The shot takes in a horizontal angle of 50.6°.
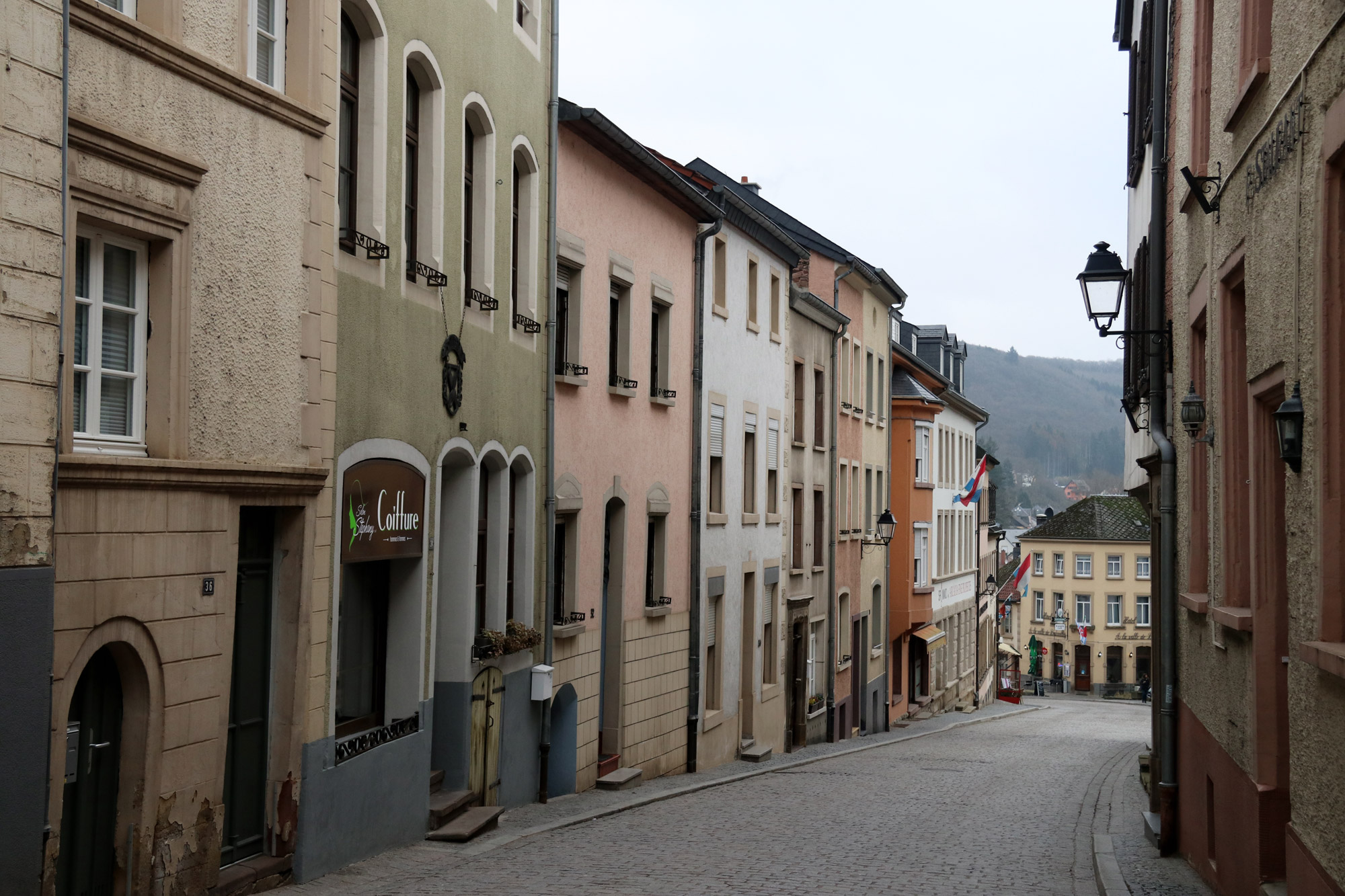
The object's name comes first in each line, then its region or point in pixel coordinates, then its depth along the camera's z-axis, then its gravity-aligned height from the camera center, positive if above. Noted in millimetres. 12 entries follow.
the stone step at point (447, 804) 13258 -2814
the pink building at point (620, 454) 18078 +867
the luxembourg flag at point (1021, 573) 51594 -1933
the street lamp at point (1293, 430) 7430 +493
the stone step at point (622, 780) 18906 -3549
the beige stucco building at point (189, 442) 8180 +435
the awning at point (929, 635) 45406 -3747
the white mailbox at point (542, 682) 16359 -1941
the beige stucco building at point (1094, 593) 89312 -4600
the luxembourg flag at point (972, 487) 42709 +994
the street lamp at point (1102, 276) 13547 +2334
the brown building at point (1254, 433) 6957 +582
